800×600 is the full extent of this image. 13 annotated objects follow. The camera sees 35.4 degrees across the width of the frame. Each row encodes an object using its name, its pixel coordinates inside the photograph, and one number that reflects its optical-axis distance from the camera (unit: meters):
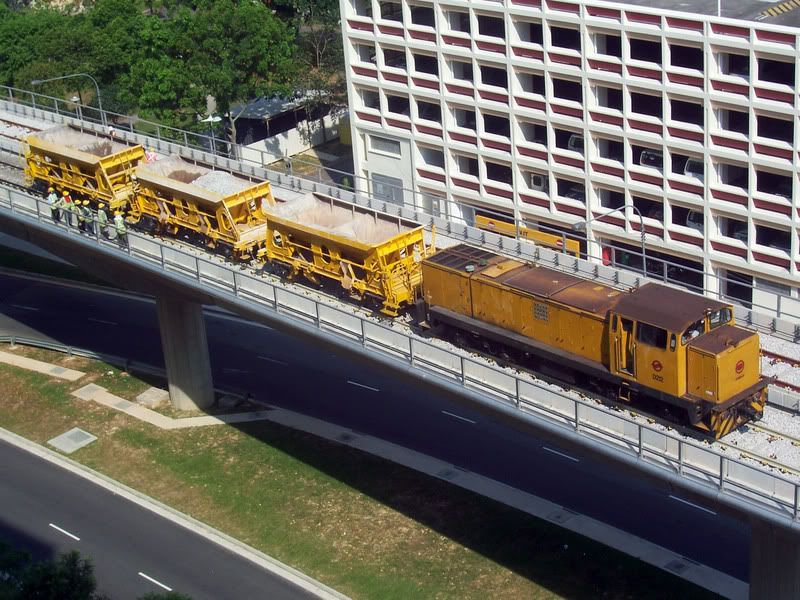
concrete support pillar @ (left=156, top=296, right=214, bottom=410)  53.72
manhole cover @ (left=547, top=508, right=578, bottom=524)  45.56
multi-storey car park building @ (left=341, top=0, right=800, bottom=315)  56.16
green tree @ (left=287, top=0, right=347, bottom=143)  85.50
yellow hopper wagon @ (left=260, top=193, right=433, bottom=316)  40.47
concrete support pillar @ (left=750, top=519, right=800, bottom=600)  32.44
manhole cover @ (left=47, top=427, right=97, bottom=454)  53.72
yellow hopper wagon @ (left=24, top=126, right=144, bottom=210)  51.31
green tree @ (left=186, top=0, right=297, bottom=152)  76.56
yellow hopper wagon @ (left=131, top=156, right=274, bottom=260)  46.03
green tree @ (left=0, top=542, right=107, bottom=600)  28.56
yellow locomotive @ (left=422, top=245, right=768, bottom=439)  32.50
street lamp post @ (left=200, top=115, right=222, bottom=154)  77.31
